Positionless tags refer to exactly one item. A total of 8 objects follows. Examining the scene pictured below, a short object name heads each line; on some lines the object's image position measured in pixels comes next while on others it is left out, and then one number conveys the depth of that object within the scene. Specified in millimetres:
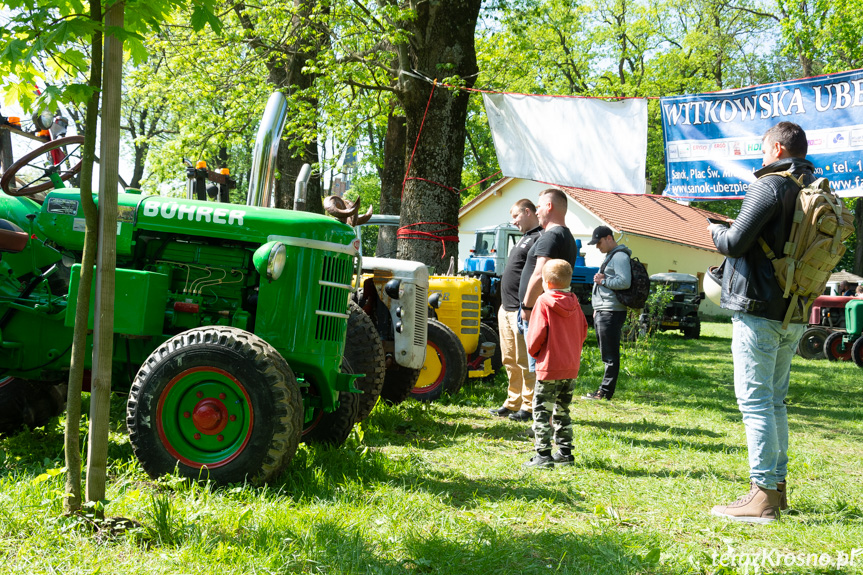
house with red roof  28297
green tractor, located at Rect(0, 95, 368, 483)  3811
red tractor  13766
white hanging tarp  7645
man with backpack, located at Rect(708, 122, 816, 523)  3707
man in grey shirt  7516
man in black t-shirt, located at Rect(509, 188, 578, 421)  5539
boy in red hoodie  4695
